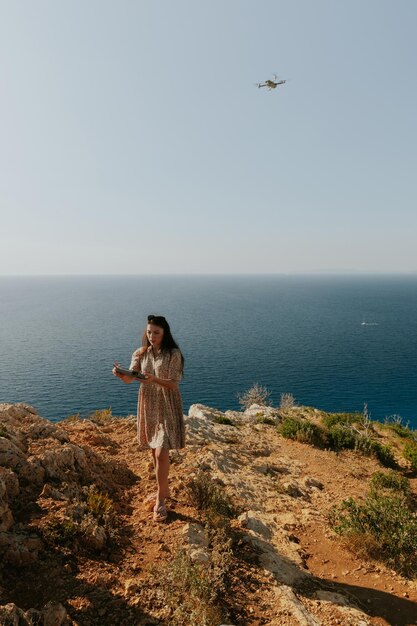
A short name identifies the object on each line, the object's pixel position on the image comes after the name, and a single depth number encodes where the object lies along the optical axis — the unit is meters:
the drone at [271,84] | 10.90
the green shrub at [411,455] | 13.46
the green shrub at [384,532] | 6.66
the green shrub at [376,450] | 14.05
